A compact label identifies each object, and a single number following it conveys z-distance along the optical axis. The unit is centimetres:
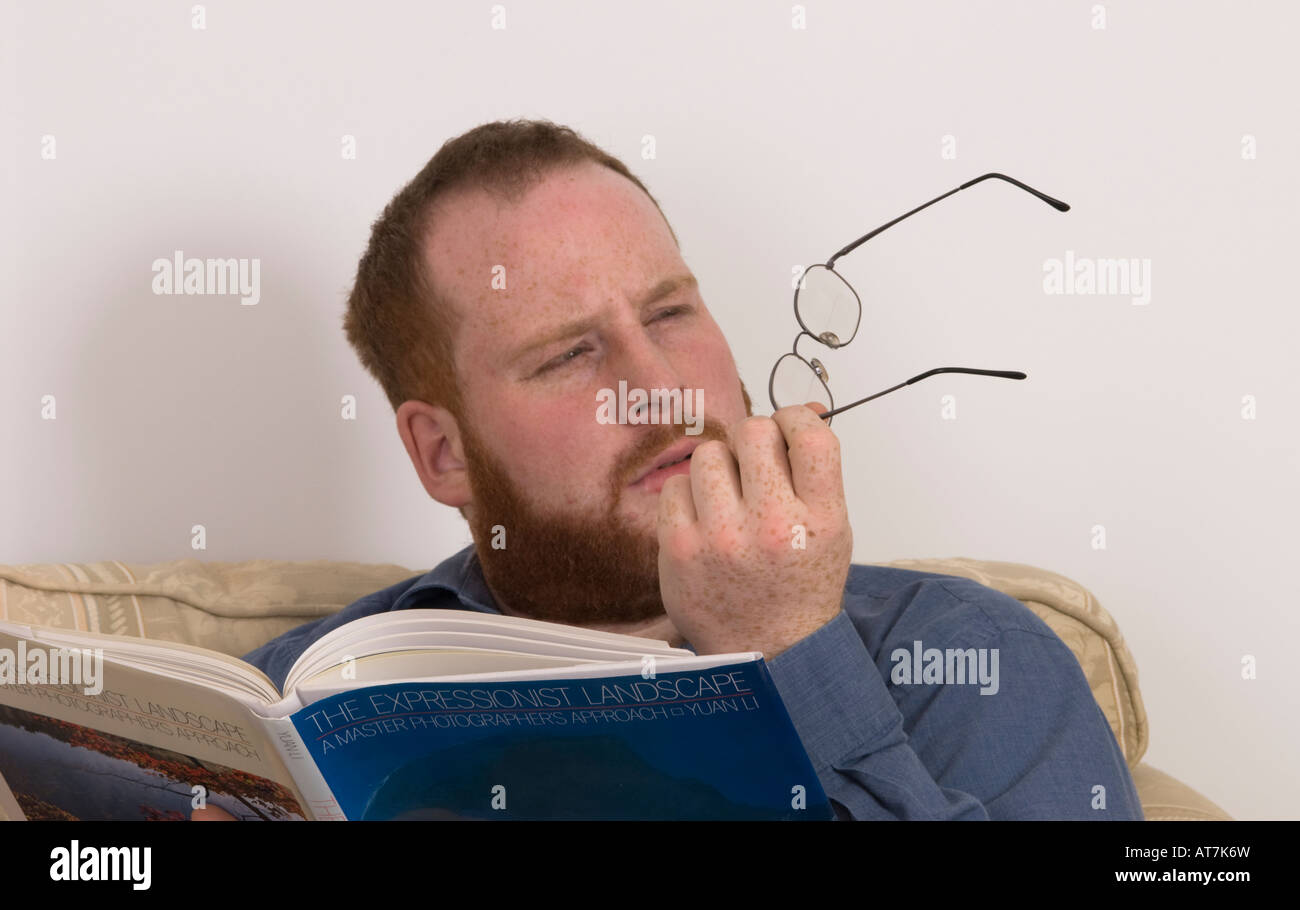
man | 107
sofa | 163
